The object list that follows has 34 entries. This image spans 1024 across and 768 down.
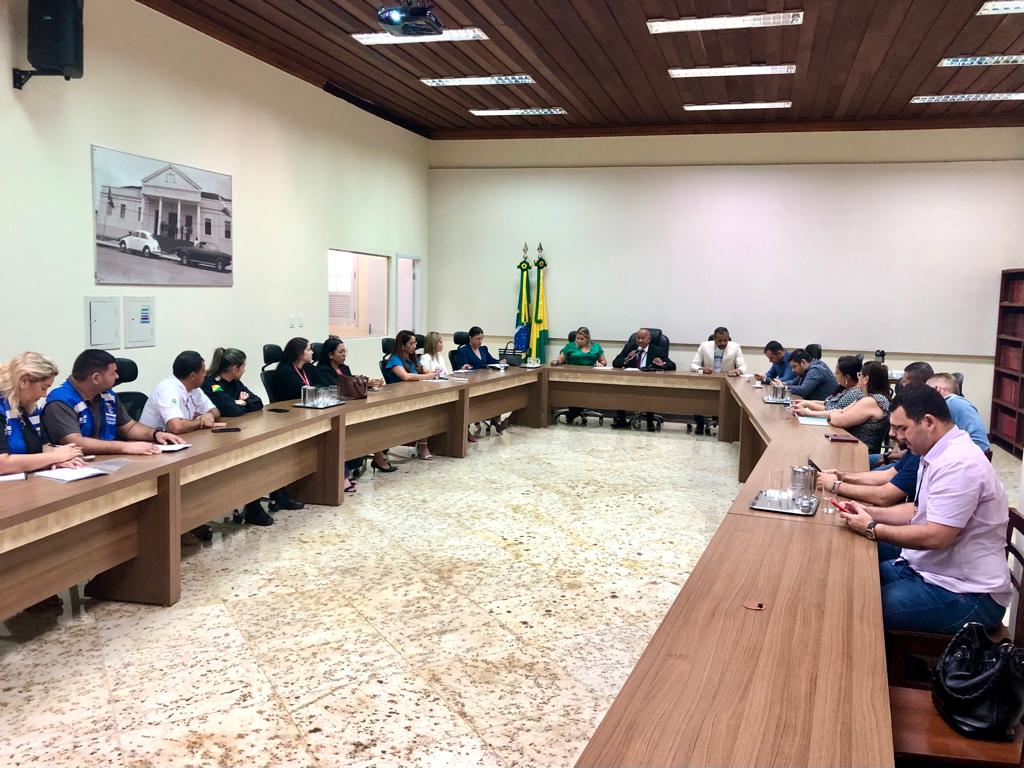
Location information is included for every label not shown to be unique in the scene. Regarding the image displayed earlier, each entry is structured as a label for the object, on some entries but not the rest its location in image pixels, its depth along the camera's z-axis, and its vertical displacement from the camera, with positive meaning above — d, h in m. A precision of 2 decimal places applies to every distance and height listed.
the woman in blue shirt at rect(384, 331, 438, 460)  7.08 -0.46
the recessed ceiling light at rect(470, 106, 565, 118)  9.12 +2.31
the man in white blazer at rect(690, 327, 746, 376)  9.03 -0.43
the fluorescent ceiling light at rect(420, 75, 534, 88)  7.68 +2.23
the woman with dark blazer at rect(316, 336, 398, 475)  5.97 -0.38
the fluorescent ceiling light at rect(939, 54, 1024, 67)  6.65 +2.18
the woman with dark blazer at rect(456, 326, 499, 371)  8.53 -0.42
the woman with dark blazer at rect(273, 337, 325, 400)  5.62 -0.42
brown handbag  5.73 -0.53
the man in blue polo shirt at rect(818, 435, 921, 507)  3.15 -0.67
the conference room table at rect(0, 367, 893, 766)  1.53 -0.76
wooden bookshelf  8.45 -0.47
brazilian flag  10.50 +0.15
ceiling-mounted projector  5.04 +1.82
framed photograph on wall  5.56 +0.64
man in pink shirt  2.47 -0.66
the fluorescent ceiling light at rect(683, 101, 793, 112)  8.60 +2.28
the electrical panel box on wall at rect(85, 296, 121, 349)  5.41 -0.10
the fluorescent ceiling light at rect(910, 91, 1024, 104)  7.96 +2.24
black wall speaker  4.70 +1.55
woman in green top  9.45 -0.44
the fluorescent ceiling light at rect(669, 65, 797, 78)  7.14 +2.21
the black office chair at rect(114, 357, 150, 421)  4.18 -0.51
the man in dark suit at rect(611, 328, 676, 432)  9.16 -0.45
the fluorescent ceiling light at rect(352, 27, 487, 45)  6.27 +2.18
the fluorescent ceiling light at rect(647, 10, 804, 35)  5.75 +2.13
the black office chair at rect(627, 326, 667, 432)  9.18 -1.10
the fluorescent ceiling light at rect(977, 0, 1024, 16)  5.37 +2.11
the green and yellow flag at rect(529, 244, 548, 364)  10.48 -0.09
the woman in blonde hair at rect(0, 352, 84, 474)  3.26 -0.43
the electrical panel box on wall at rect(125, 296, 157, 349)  5.75 -0.10
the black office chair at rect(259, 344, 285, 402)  5.65 -0.43
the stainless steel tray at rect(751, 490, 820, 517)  3.05 -0.71
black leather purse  1.79 -0.81
